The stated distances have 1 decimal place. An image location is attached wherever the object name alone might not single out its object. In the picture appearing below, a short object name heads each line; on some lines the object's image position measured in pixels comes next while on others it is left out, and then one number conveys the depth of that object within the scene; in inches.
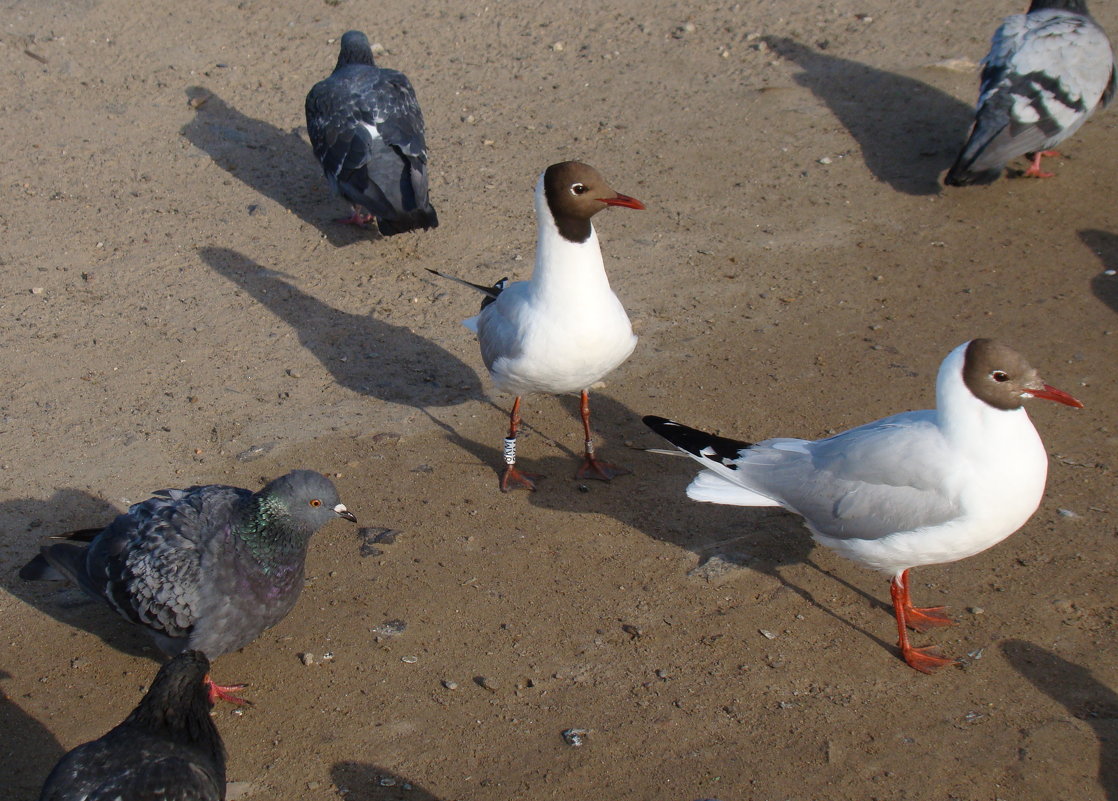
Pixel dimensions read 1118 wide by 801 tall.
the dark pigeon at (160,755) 140.0
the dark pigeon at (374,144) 312.2
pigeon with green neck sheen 175.0
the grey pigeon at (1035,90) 330.0
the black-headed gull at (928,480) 172.2
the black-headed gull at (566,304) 211.5
